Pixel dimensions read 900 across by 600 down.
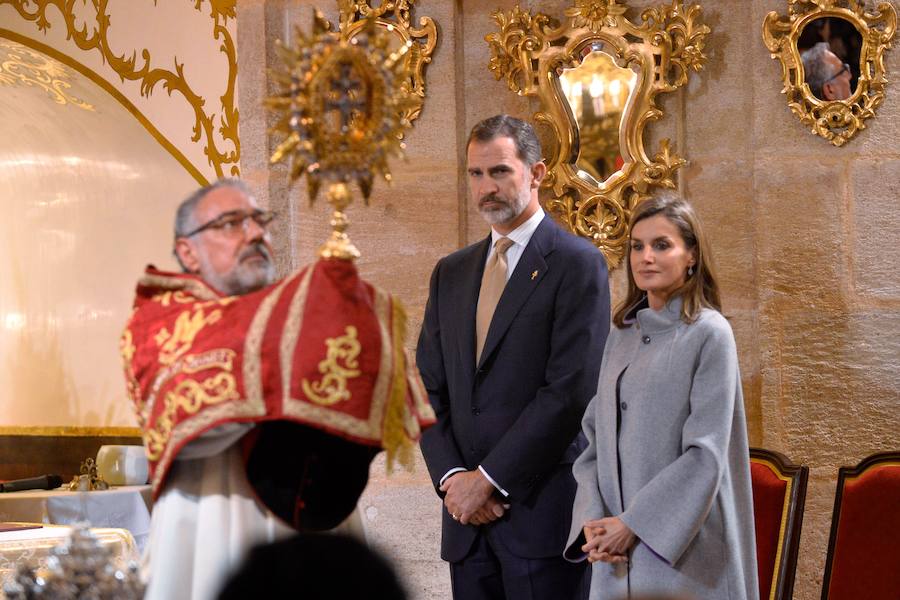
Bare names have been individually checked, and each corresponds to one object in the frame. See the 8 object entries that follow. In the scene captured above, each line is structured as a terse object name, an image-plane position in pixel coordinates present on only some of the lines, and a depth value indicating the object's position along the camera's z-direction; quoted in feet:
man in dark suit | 23.73
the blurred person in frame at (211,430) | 15.72
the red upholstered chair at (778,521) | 23.45
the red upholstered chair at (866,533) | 23.40
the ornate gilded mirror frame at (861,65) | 29.14
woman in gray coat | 21.02
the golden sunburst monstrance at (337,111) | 15.12
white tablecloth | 38.68
